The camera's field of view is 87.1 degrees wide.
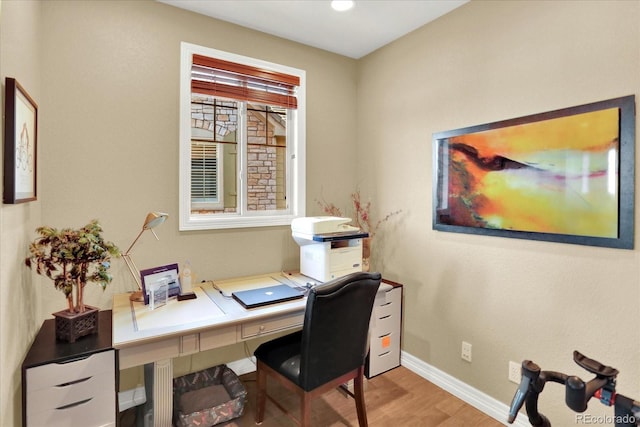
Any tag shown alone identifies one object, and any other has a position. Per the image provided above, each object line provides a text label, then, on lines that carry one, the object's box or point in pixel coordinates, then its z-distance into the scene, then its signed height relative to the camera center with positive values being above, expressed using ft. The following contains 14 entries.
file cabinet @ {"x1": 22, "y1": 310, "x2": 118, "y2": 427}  4.59 -2.47
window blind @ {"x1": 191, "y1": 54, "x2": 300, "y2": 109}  7.96 +3.25
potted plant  5.11 -0.82
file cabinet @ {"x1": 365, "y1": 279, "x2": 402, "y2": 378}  8.28 -3.04
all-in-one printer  7.82 -0.85
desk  5.28 -1.98
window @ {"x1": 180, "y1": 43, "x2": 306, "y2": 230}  7.86 +1.81
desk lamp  6.59 -0.91
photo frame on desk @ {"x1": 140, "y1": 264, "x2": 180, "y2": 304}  6.38 -1.34
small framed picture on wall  4.14 +0.88
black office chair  5.40 -2.34
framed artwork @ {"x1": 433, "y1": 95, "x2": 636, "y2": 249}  5.21 +0.63
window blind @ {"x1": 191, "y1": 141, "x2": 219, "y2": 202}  8.36 +0.97
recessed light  7.26 +4.51
